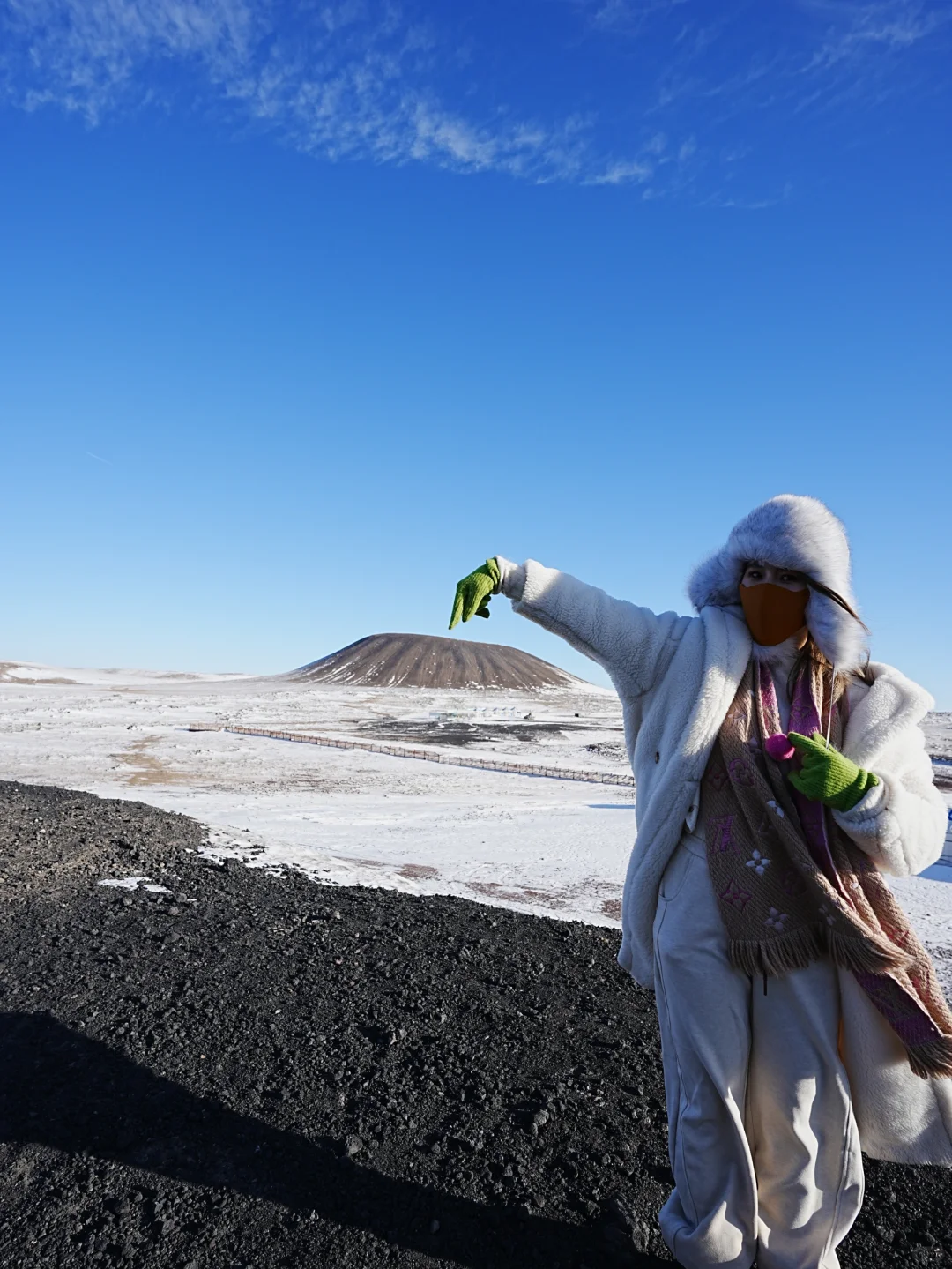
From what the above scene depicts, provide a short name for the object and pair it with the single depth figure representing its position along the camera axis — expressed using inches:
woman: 80.9
